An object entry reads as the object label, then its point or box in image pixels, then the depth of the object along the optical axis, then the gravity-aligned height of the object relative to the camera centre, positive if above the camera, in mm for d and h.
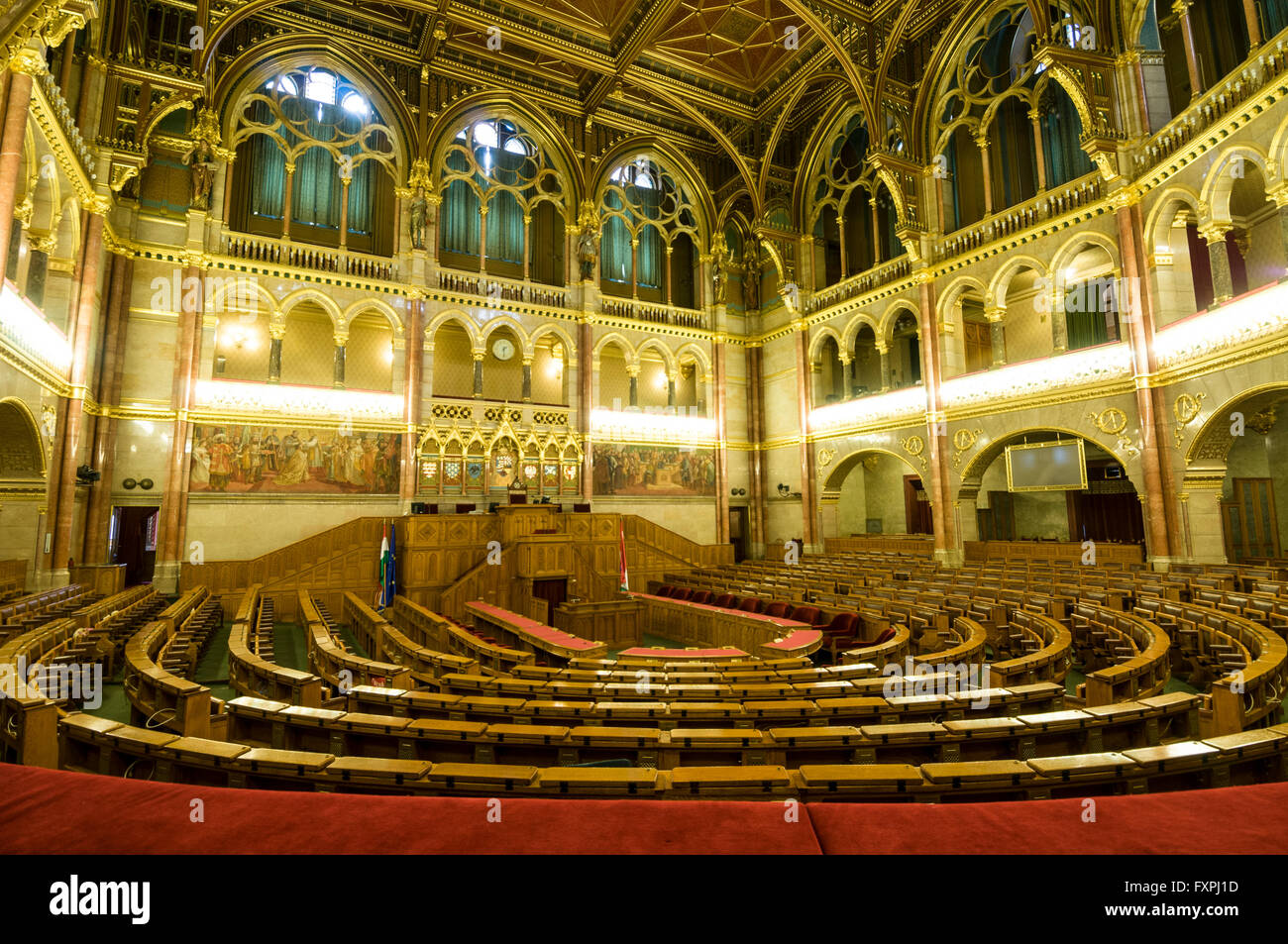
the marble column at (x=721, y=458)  21406 +2548
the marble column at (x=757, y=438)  22125 +3332
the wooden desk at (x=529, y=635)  7824 -1445
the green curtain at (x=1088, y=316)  17269 +6046
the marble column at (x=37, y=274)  11180 +4766
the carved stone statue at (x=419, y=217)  17656 +8928
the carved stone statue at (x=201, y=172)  15211 +8810
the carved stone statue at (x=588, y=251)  20188 +9069
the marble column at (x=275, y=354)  16156 +4740
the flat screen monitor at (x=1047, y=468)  15148 +1526
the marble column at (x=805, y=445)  20312 +2802
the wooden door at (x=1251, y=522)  15242 +93
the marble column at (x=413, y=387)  17047 +4084
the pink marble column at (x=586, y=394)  19422 +4356
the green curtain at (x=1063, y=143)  15344 +9548
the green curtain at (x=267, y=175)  17250 +9999
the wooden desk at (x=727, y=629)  8367 -1614
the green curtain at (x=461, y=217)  19609 +10005
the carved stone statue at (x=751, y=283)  22844 +9054
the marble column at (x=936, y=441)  16172 +2342
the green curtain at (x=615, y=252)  21859 +9809
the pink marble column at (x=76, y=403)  11663 +2592
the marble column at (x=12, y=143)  7582 +5019
